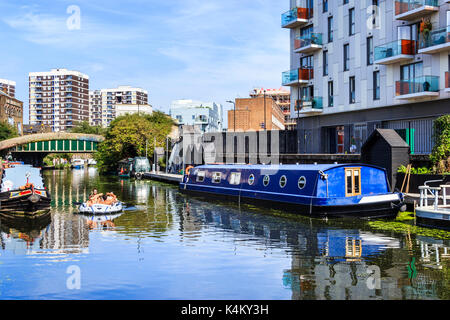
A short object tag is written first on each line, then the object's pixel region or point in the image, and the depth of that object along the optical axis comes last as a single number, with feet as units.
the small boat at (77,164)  440.45
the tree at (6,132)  310.24
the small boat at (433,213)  62.75
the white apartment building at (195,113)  396.76
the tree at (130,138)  260.21
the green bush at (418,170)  86.14
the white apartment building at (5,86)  644.36
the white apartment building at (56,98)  634.43
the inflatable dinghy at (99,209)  90.58
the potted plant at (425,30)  108.20
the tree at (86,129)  521.65
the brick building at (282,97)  477.36
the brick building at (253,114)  294.05
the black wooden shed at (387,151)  90.07
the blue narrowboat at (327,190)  77.15
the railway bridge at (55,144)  321.32
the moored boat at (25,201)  90.53
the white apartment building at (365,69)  108.99
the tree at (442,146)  82.17
